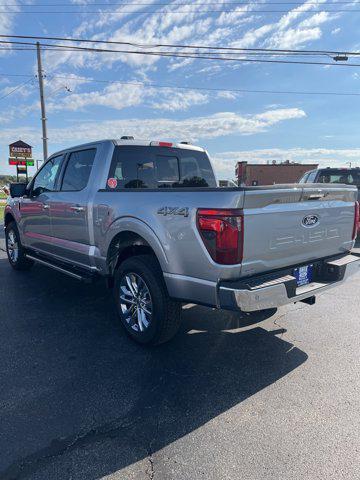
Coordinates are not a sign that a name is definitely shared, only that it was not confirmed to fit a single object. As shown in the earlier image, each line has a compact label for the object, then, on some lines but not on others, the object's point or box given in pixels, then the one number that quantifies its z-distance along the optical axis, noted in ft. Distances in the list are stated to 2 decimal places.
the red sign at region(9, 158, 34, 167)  76.07
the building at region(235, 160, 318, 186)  128.26
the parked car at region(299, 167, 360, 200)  33.58
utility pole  68.01
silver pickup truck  9.71
